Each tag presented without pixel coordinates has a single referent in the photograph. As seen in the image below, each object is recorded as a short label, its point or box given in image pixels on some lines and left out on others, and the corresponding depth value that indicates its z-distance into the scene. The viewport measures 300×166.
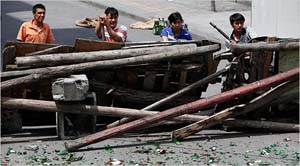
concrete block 9.68
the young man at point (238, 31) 11.93
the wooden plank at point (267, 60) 10.61
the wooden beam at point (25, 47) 10.33
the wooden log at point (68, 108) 9.84
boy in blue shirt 11.73
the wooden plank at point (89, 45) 10.46
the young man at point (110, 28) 11.74
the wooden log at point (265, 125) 10.30
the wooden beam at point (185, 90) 10.44
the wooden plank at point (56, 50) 10.25
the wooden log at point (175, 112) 9.40
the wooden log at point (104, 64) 9.86
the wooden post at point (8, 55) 10.24
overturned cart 9.96
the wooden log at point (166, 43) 10.78
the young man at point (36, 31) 11.79
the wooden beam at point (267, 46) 10.24
